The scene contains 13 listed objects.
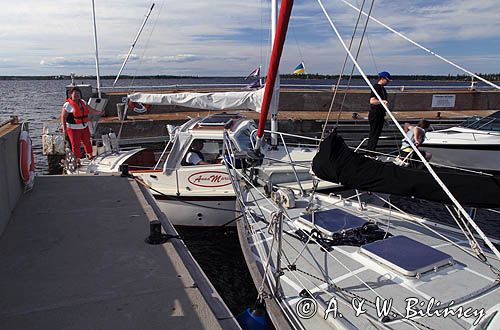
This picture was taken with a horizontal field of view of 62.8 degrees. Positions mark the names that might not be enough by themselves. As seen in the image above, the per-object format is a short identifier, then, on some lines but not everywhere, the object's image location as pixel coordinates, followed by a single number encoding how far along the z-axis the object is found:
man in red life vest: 9.42
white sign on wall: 22.23
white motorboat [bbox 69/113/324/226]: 8.07
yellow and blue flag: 15.25
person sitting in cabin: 8.48
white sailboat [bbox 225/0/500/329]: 3.37
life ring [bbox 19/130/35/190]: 5.59
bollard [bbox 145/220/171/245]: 4.21
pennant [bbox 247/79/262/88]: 12.48
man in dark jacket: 7.69
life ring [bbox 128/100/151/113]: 11.99
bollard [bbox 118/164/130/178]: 7.00
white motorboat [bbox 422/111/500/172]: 10.60
